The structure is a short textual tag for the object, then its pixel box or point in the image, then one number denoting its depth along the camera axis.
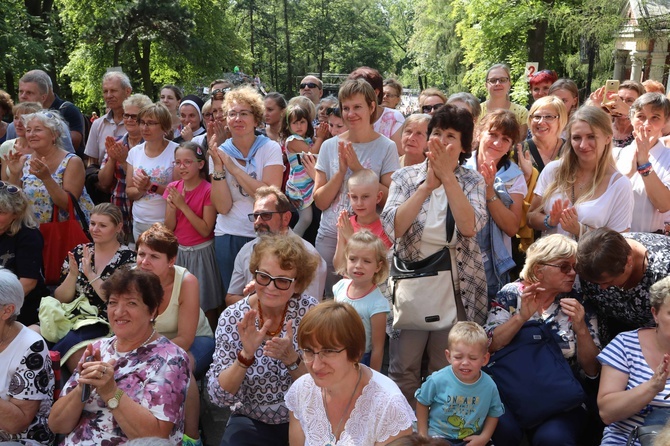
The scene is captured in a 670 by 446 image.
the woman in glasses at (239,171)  4.87
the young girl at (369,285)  3.67
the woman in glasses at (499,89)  5.99
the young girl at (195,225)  5.00
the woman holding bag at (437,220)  3.61
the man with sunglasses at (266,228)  4.11
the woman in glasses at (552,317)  3.36
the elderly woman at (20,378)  3.14
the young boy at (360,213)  4.13
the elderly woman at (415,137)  4.65
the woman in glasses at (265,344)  3.26
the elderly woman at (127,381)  2.84
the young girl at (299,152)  5.21
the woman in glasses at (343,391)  2.65
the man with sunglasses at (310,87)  7.59
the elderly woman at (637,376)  2.91
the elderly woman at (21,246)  4.44
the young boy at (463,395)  3.21
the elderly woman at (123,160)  5.70
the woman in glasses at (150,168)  5.30
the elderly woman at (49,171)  5.23
